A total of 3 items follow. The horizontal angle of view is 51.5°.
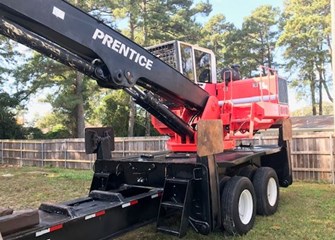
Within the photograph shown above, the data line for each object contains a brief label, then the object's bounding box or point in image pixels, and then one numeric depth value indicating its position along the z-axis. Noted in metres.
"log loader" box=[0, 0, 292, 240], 3.64
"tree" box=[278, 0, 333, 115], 28.70
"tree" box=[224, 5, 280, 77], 31.56
